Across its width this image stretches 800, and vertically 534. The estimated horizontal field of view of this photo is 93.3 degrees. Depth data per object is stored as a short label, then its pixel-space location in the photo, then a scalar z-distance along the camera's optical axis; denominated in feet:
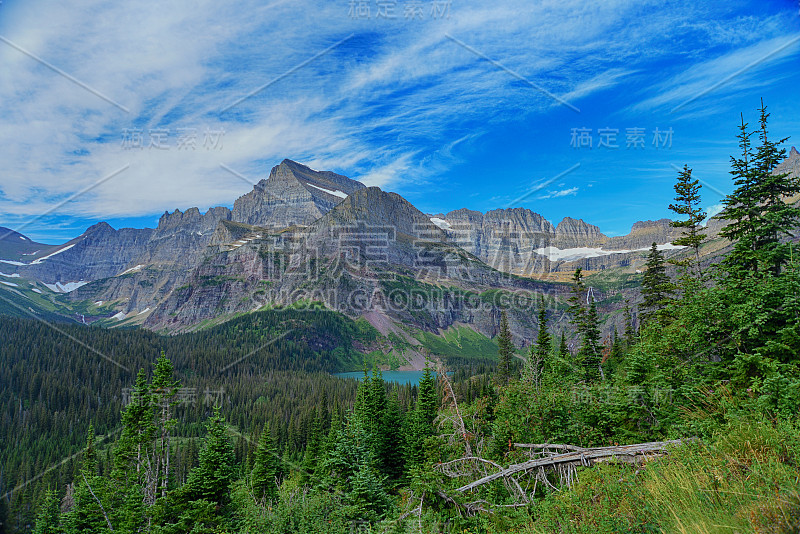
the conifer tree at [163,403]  100.78
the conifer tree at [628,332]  160.56
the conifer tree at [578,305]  123.65
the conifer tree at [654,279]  131.44
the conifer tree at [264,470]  129.29
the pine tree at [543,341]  141.69
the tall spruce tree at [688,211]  98.63
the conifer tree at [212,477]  82.43
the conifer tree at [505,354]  189.57
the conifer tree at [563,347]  144.13
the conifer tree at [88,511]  110.22
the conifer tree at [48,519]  139.44
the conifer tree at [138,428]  102.22
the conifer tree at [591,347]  119.34
